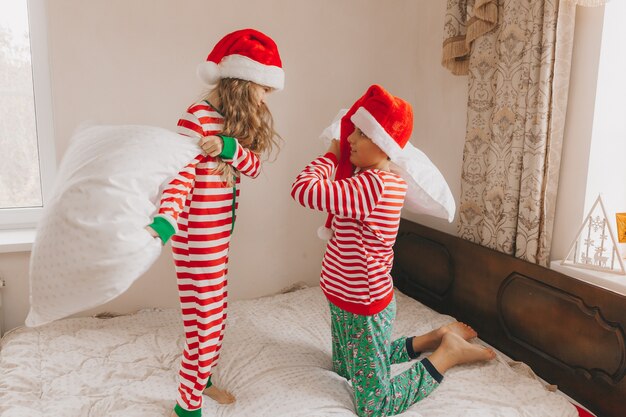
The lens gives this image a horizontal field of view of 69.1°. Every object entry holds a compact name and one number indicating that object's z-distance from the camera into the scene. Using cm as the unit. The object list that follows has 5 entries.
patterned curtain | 151
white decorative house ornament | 144
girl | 125
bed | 131
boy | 123
